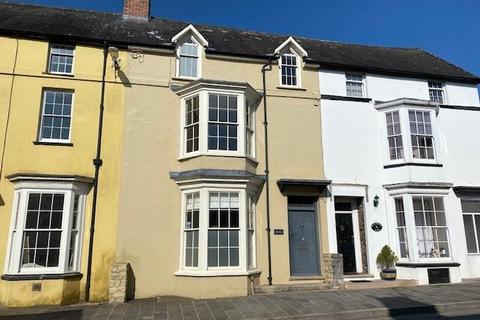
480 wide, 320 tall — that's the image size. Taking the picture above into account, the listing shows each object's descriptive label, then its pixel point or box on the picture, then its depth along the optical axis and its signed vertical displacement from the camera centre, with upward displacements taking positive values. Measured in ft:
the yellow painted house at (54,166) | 37.24 +8.69
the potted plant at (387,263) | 45.11 -1.92
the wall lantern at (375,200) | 48.01 +5.80
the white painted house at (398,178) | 46.75 +8.65
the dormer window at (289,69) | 50.29 +23.40
